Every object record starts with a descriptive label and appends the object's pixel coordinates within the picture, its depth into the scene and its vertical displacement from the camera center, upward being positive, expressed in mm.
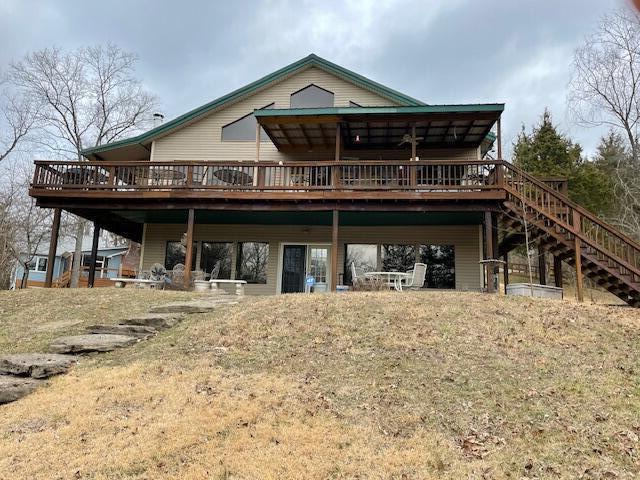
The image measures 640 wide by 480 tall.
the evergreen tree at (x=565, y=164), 24031 +7584
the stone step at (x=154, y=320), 9141 -655
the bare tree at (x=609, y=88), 19938 +9204
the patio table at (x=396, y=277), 12216 +462
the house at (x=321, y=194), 12305 +2616
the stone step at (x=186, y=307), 10008 -416
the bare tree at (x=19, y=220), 28281 +3861
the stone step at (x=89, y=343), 7914 -986
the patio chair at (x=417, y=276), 12148 +487
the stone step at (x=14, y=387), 6246 -1404
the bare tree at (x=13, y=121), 29500 +10092
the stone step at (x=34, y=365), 6898 -1208
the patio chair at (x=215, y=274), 14336 +445
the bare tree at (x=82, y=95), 28219 +11746
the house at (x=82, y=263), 31938 +1540
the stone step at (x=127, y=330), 8818 -822
